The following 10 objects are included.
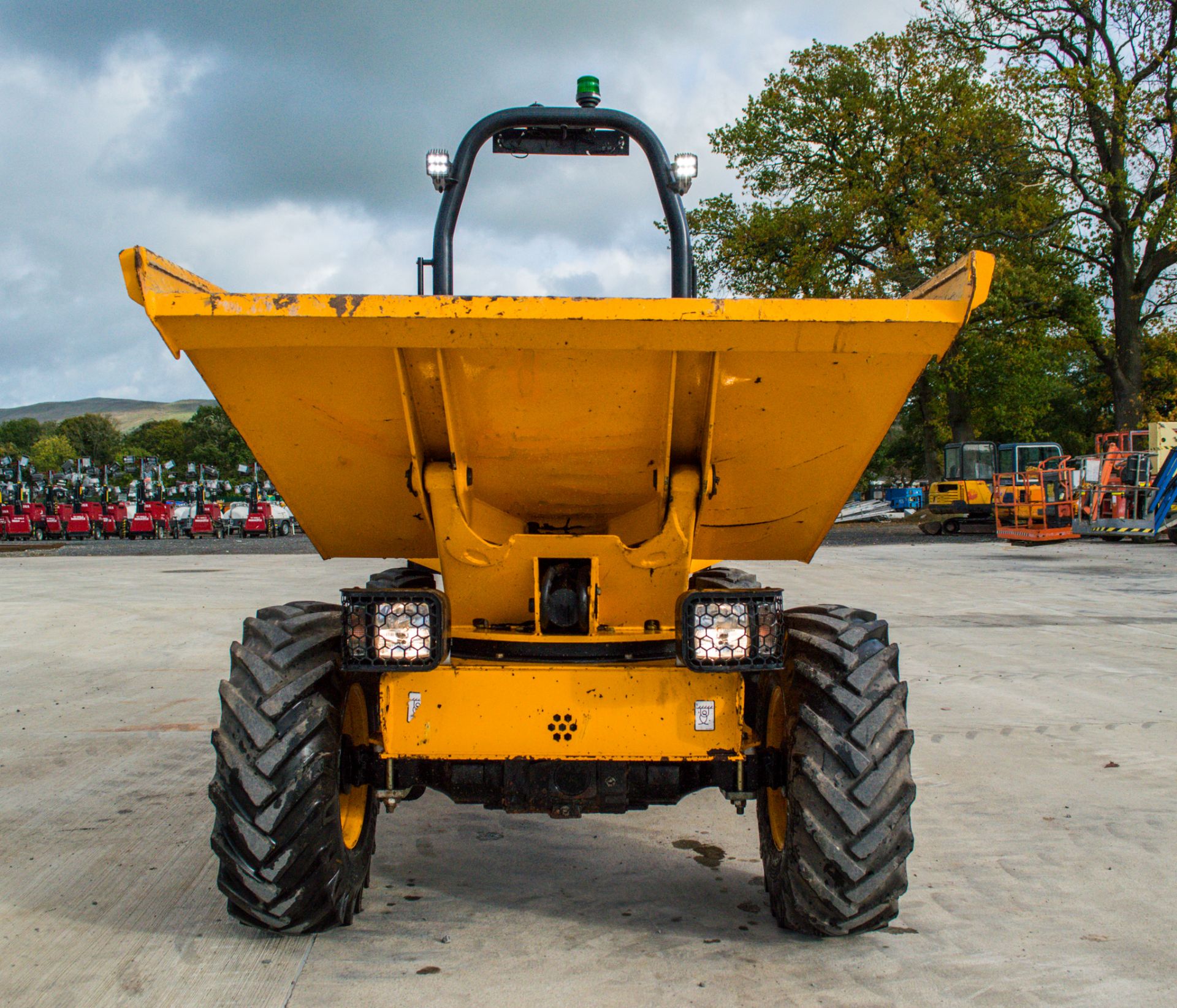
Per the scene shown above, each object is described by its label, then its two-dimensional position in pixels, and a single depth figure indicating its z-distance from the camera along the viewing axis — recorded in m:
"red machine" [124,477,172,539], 36.84
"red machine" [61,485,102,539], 35.81
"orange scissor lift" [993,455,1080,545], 21.45
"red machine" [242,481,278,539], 35.91
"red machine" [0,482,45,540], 36.44
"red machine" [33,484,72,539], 36.19
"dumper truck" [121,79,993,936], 2.69
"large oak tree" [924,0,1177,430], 25.39
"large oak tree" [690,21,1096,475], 27.95
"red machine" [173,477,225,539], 36.62
